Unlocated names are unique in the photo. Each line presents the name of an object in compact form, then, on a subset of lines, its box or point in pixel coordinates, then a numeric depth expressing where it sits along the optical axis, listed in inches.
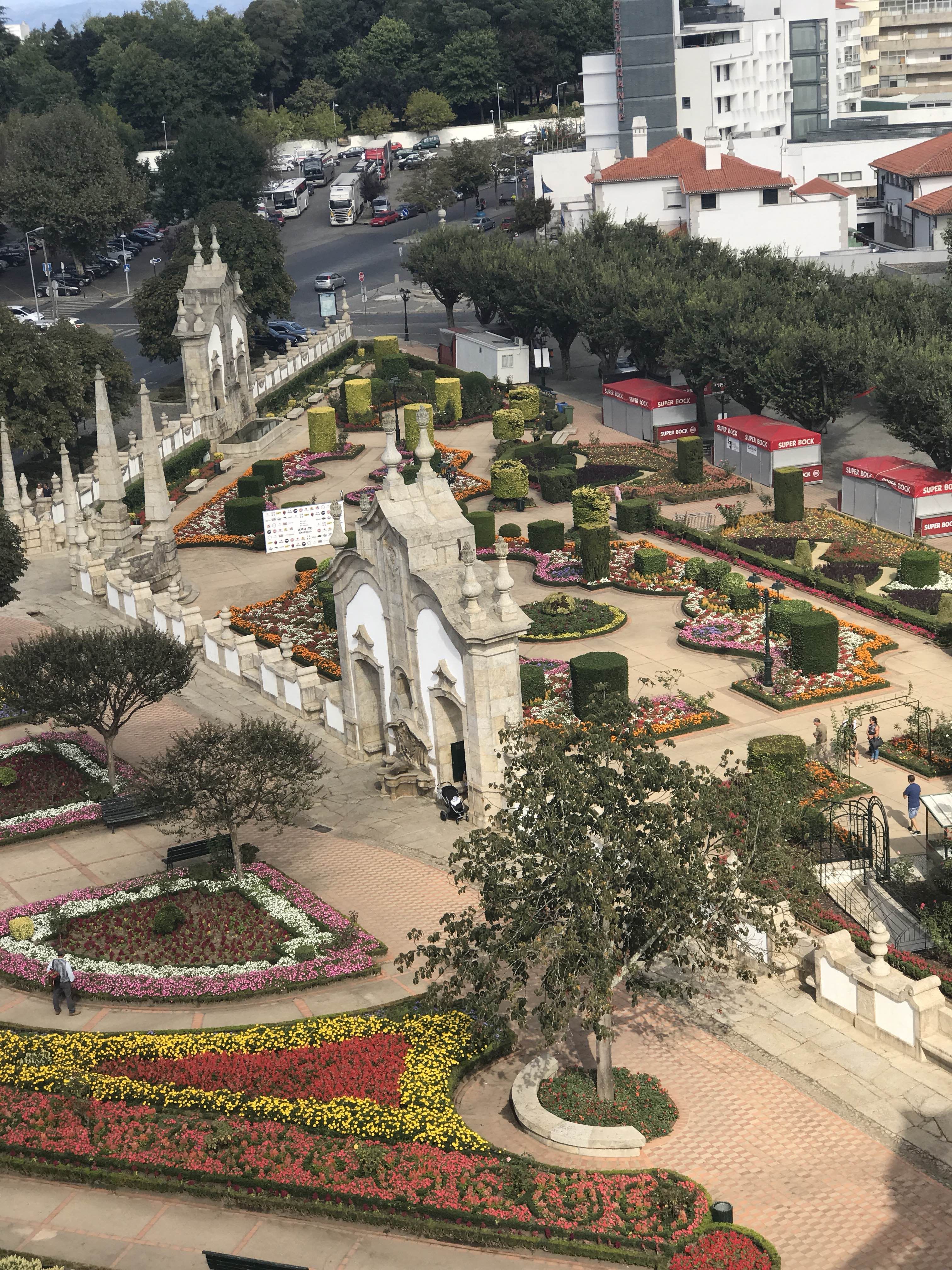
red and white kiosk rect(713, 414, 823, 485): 2677.2
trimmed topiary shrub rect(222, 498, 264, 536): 2662.4
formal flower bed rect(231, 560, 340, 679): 2089.1
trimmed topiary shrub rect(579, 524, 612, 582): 2284.7
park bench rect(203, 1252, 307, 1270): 970.7
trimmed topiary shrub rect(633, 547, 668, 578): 2288.4
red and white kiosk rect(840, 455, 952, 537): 2404.0
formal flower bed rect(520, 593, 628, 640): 2107.5
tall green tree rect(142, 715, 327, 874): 1414.9
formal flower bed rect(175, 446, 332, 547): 2659.9
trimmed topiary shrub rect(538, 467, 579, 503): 2704.2
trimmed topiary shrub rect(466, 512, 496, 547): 2434.8
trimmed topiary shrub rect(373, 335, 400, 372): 3661.4
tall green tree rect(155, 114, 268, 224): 4800.7
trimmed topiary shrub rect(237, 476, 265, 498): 2787.9
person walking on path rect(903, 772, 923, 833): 1563.7
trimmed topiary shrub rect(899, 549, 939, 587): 2170.3
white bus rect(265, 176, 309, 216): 5615.2
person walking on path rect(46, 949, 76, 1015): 1311.5
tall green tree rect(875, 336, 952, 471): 2449.6
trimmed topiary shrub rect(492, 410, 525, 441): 3038.9
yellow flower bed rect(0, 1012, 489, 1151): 1122.7
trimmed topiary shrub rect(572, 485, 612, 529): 2397.9
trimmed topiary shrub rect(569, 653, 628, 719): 1831.9
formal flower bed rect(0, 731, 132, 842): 1651.1
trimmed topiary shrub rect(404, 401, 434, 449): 3088.1
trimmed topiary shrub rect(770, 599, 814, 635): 1988.2
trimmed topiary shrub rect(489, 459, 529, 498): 2679.6
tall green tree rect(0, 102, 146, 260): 4697.3
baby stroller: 1599.4
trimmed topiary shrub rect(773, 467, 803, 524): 2486.5
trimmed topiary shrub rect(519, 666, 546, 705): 1889.8
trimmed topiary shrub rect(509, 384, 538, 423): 3164.4
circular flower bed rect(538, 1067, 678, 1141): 1135.6
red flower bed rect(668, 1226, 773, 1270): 981.2
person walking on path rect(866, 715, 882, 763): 1715.1
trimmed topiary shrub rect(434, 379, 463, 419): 3223.4
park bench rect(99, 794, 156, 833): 1646.2
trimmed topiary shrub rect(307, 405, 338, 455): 3078.2
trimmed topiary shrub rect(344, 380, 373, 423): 3255.4
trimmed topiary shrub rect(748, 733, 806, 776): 1610.5
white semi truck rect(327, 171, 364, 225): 5472.4
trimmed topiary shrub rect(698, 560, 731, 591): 2215.8
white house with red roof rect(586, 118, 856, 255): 3966.5
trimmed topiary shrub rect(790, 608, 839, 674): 1913.1
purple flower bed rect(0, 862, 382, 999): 1321.4
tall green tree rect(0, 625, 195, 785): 1615.4
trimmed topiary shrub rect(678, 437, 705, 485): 2726.4
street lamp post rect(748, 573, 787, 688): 1873.8
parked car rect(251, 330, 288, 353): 3956.7
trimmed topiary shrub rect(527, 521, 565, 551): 2421.3
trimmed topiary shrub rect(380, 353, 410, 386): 3430.1
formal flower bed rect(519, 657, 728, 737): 1809.8
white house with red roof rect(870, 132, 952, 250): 3873.0
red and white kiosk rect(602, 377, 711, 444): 3024.1
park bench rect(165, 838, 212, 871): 1529.3
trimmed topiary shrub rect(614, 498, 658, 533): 2500.0
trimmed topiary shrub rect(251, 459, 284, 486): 2859.3
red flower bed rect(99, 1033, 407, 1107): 1165.7
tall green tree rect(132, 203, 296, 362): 3590.1
